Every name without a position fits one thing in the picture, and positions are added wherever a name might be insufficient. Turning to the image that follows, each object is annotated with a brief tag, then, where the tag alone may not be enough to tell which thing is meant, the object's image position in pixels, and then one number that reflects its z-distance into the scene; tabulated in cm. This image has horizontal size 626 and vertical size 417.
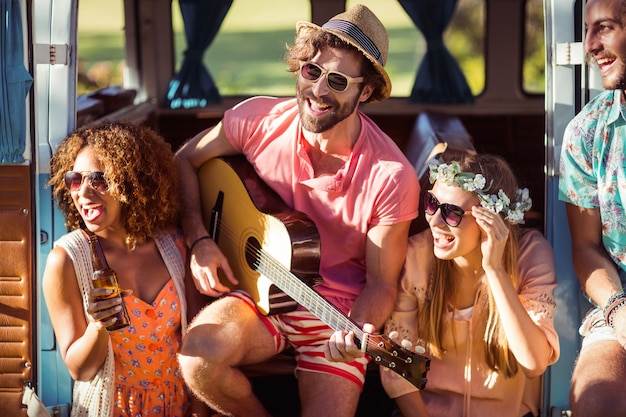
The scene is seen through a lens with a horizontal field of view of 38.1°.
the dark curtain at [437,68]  637
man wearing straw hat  336
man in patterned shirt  314
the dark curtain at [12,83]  344
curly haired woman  332
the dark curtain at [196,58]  636
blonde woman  318
